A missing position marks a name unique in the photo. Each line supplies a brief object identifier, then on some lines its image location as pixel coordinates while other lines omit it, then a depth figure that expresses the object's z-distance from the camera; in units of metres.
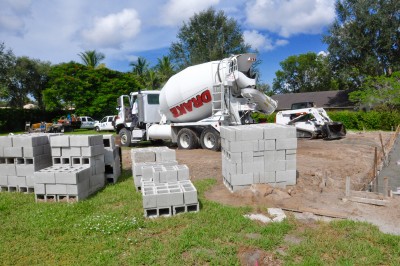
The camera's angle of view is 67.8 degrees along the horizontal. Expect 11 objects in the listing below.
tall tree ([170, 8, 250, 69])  40.59
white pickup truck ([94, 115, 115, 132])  31.78
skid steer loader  17.45
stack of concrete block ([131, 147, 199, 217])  6.01
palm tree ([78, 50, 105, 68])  44.69
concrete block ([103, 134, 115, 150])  9.33
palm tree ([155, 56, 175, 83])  46.50
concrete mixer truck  13.14
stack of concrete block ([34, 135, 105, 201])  7.16
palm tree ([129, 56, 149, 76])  50.88
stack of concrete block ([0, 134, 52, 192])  8.00
